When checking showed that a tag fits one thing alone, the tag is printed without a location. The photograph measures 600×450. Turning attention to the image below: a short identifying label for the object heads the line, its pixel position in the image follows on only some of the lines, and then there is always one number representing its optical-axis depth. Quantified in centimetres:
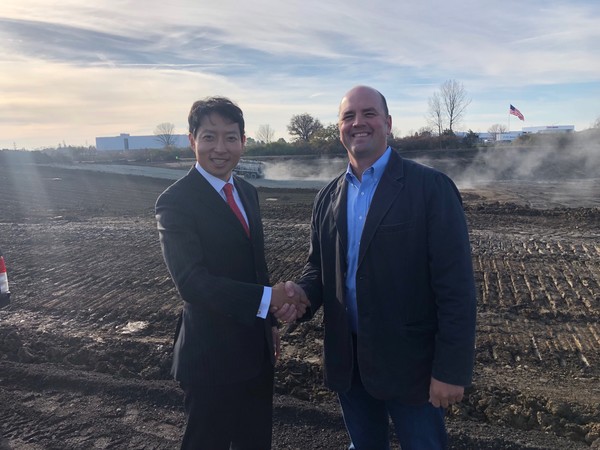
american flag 4291
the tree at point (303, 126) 5694
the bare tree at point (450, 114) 5203
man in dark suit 236
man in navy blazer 227
